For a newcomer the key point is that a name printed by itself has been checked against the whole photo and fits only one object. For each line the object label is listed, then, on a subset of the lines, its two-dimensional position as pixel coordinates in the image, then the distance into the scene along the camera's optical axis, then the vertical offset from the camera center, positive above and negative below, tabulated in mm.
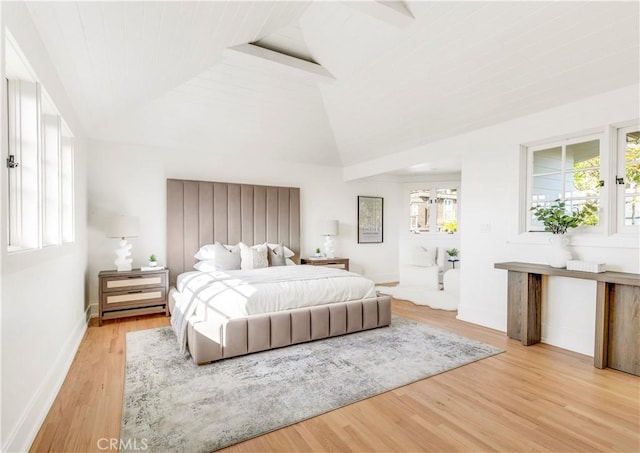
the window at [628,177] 2906 +425
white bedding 3066 -720
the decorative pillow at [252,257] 4562 -502
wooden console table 2637 -775
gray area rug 1933 -1212
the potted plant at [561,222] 3092 +20
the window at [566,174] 3176 +514
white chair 5770 -834
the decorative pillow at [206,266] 4547 -630
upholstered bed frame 2918 -325
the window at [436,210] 6891 +274
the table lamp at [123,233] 4129 -156
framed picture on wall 6730 +70
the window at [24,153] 1907 +412
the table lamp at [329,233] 5961 -197
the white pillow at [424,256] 6301 -645
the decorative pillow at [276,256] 4875 -518
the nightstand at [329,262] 5621 -691
